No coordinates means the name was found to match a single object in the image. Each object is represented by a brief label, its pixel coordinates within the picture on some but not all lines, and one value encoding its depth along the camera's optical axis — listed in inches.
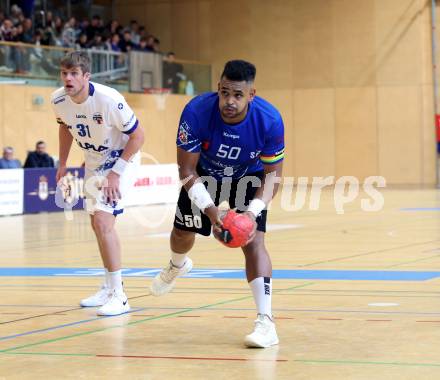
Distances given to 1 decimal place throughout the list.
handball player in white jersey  646.6
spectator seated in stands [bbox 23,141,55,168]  1812.5
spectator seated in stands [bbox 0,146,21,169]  1762.0
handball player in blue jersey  509.8
